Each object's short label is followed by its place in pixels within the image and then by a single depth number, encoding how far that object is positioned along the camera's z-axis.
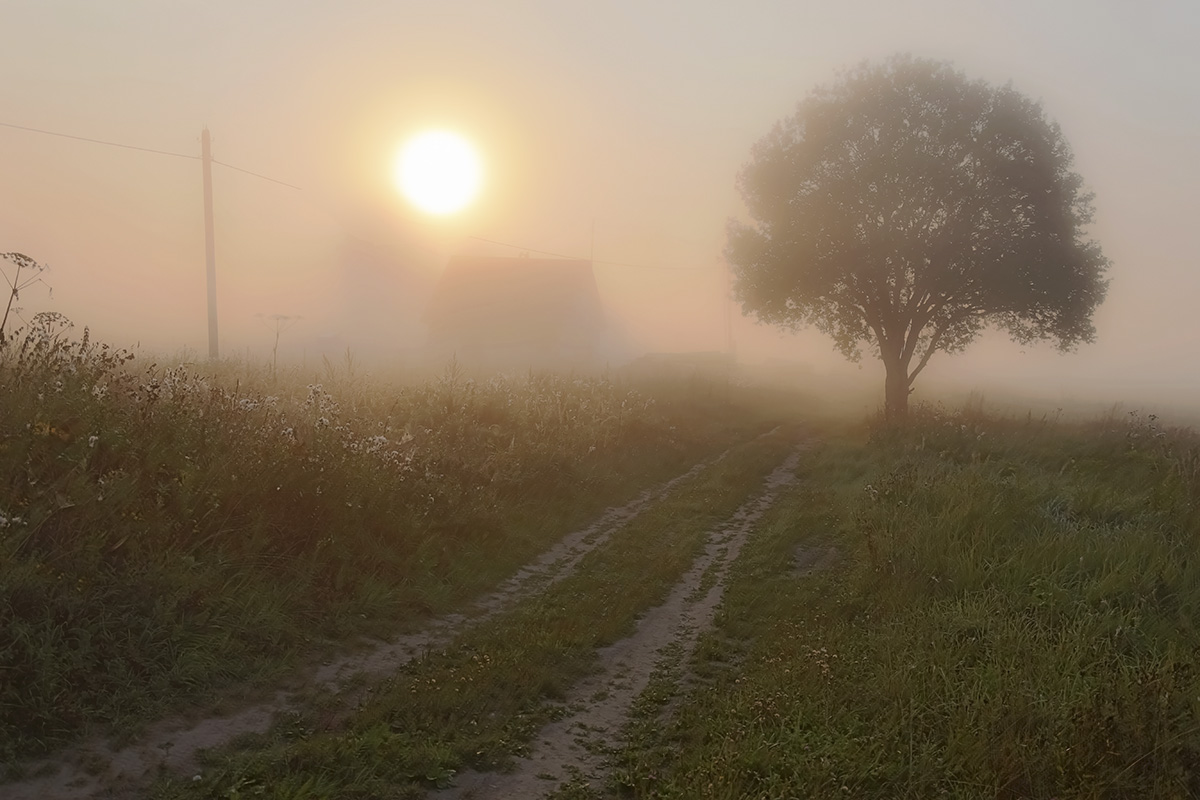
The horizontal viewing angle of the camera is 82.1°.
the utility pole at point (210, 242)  27.06
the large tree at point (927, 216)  23.84
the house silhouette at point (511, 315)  53.47
